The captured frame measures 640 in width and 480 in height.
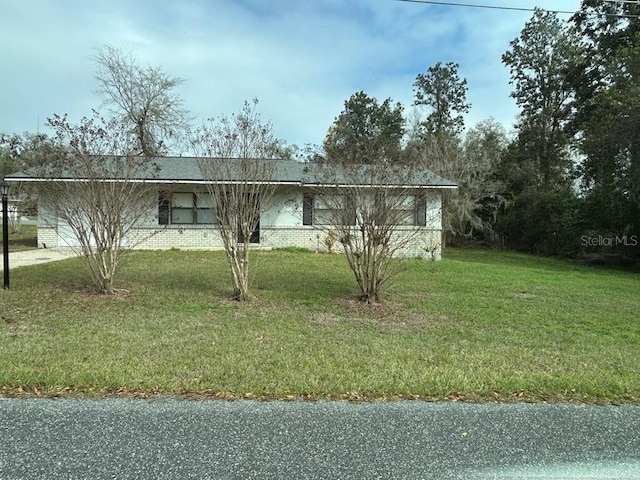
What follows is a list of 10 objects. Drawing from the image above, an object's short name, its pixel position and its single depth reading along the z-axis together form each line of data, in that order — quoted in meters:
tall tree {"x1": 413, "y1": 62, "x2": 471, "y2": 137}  36.66
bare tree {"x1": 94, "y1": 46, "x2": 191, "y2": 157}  23.67
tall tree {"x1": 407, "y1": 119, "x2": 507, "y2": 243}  22.70
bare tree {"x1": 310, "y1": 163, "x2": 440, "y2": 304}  6.55
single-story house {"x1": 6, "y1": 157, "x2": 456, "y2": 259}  14.69
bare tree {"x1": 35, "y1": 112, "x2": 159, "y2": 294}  6.88
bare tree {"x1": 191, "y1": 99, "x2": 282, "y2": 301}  6.83
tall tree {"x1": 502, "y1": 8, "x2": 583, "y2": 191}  28.00
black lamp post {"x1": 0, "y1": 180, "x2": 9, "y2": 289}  7.42
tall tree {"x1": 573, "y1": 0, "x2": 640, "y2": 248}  15.16
